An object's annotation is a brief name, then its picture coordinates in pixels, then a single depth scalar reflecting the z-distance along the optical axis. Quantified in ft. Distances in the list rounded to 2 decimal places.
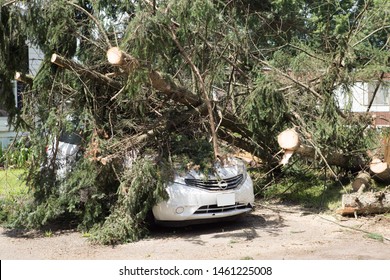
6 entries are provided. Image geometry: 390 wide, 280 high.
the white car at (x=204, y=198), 22.79
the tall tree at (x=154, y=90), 22.47
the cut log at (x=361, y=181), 28.54
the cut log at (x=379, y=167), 28.40
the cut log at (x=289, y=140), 25.53
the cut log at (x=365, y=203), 26.05
